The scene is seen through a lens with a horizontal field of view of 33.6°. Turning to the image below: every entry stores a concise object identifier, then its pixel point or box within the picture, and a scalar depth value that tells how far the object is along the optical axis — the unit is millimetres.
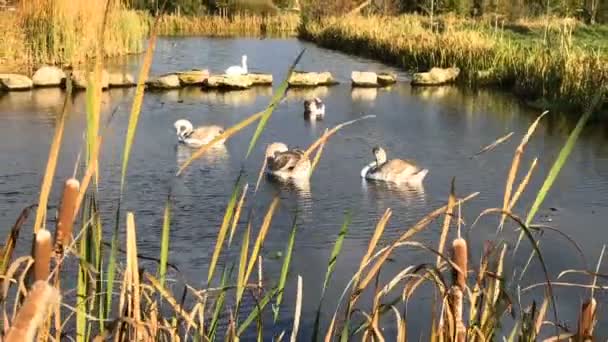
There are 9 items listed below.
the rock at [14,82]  12969
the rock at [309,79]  14102
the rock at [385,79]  14297
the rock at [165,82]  13523
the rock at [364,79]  13992
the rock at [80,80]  12938
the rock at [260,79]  14008
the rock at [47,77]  13398
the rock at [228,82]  13656
